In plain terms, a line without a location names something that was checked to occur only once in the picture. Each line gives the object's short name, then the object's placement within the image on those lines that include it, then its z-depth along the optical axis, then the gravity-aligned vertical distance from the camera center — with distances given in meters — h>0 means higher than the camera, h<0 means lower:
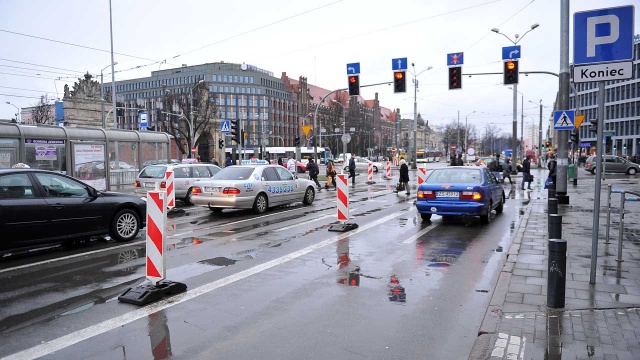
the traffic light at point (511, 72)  21.67 +3.69
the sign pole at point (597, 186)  5.77 -0.46
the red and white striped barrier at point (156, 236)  5.79 -1.01
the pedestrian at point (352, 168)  28.36 -0.96
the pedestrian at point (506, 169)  26.01 -1.03
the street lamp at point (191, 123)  51.30 +3.70
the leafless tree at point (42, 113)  52.83 +5.17
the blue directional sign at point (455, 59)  22.59 +4.53
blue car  11.12 -1.02
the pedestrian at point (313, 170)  24.42 -0.87
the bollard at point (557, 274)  5.05 -1.34
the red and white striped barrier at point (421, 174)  17.77 -0.85
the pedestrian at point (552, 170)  18.06 -0.79
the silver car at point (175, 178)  16.89 -0.82
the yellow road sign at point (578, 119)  19.16 +1.28
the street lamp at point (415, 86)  44.16 +6.41
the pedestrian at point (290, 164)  30.92 -0.69
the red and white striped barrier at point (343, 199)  10.78 -1.07
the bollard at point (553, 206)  7.41 -0.89
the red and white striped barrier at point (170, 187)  14.82 -1.03
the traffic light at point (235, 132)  24.25 +1.18
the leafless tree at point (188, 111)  56.56 +5.57
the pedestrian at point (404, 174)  21.20 -1.00
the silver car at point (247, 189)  13.23 -1.02
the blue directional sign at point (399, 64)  23.42 +4.46
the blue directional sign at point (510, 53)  21.37 +4.54
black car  7.52 -0.96
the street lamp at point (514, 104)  31.50 +3.54
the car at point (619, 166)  38.10 -1.39
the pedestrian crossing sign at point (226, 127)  26.62 +1.59
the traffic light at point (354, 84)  24.25 +3.61
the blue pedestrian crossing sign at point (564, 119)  13.87 +0.93
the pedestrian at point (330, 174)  24.69 -1.14
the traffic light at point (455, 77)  23.06 +3.71
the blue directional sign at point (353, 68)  24.11 +4.38
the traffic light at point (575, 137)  24.93 +0.69
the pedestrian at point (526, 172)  21.86 -1.03
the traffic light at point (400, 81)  23.91 +3.68
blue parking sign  5.66 +1.42
